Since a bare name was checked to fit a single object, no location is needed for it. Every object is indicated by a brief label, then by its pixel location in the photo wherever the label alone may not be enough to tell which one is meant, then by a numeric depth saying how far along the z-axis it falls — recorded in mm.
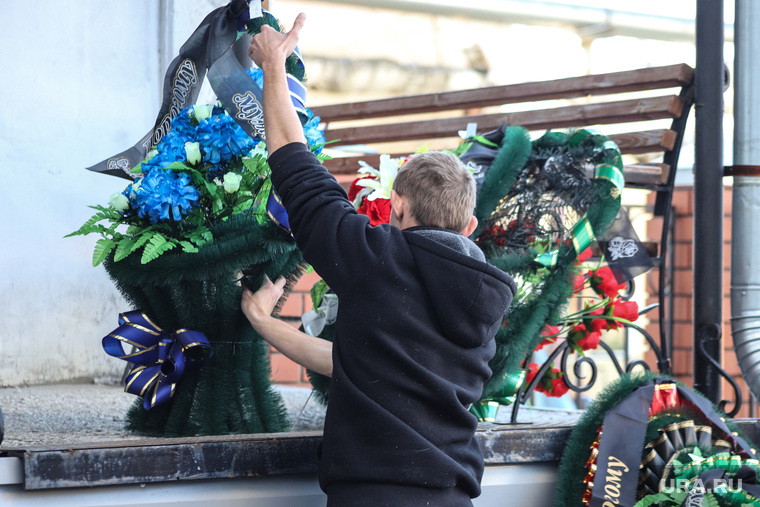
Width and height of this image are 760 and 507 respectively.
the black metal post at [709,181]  9178
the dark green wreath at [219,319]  7880
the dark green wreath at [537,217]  8361
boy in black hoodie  7387
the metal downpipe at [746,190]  9130
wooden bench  9234
